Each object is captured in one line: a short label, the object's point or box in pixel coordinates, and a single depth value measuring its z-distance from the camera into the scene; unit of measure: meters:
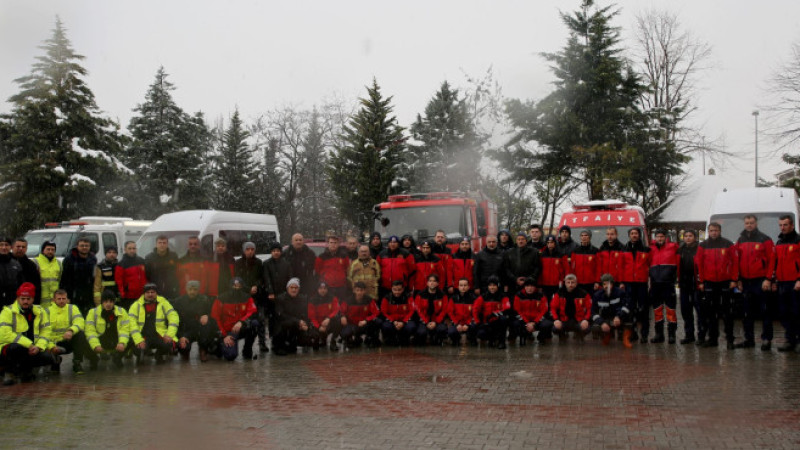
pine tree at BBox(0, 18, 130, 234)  31.53
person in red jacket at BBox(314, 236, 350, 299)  11.77
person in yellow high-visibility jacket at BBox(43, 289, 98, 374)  9.38
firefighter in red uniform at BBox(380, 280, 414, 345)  11.52
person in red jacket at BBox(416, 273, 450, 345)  11.50
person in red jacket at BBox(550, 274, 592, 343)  11.28
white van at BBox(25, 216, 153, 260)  18.62
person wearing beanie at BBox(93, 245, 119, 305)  10.77
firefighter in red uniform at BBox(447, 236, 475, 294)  12.18
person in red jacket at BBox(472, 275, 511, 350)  11.23
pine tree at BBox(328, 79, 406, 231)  39.19
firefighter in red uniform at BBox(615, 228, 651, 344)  11.36
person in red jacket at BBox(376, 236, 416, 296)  11.98
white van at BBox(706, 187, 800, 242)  14.90
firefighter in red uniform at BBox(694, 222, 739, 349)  10.33
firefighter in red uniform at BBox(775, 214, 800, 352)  9.91
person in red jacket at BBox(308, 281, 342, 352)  11.23
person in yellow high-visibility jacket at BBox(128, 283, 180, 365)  10.01
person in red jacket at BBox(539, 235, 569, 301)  11.95
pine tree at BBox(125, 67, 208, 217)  40.91
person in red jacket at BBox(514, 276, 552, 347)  11.30
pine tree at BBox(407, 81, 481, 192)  41.09
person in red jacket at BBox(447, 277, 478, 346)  11.39
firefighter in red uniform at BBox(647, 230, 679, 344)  11.01
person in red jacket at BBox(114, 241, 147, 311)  10.74
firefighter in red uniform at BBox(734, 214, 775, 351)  10.18
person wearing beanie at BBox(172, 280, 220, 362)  10.29
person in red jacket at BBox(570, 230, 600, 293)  11.82
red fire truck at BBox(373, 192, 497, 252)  16.12
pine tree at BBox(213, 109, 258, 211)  46.97
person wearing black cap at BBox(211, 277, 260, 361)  10.62
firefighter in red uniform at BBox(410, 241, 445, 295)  12.10
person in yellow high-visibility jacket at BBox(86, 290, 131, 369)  9.73
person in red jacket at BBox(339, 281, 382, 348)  11.42
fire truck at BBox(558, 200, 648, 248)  17.12
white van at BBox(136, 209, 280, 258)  16.22
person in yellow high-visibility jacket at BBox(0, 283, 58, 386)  8.71
